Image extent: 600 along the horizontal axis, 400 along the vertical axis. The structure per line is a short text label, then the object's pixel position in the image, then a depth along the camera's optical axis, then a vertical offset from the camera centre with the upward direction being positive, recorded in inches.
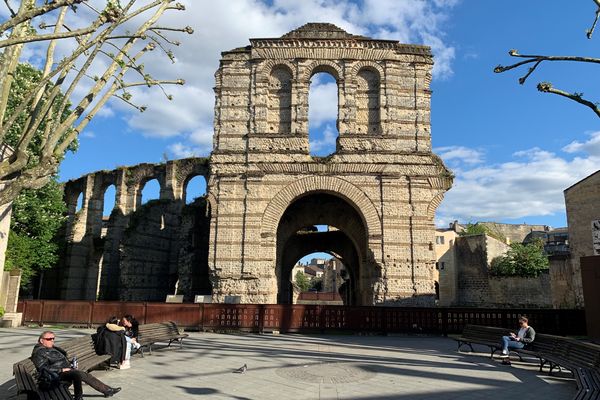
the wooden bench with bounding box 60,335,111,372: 251.8 -39.6
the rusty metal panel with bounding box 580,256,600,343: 437.7 +3.0
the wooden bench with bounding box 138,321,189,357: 348.2 -38.7
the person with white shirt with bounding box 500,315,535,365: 335.0 -34.2
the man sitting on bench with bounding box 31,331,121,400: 200.8 -37.8
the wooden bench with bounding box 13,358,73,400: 191.0 -44.3
